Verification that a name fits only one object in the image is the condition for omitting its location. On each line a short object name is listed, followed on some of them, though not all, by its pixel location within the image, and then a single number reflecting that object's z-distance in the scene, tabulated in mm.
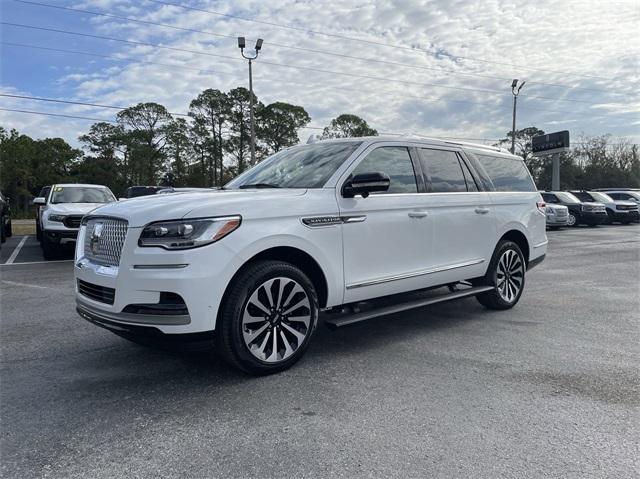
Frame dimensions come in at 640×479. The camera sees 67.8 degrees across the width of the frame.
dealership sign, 35250
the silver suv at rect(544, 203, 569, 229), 21062
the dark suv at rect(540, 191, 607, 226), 22703
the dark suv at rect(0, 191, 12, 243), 13878
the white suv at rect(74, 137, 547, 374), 3230
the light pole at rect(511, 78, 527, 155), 34781
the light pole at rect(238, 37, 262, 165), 22703
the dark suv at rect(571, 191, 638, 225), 24781
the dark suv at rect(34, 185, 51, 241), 14655
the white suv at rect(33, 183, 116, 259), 10648
